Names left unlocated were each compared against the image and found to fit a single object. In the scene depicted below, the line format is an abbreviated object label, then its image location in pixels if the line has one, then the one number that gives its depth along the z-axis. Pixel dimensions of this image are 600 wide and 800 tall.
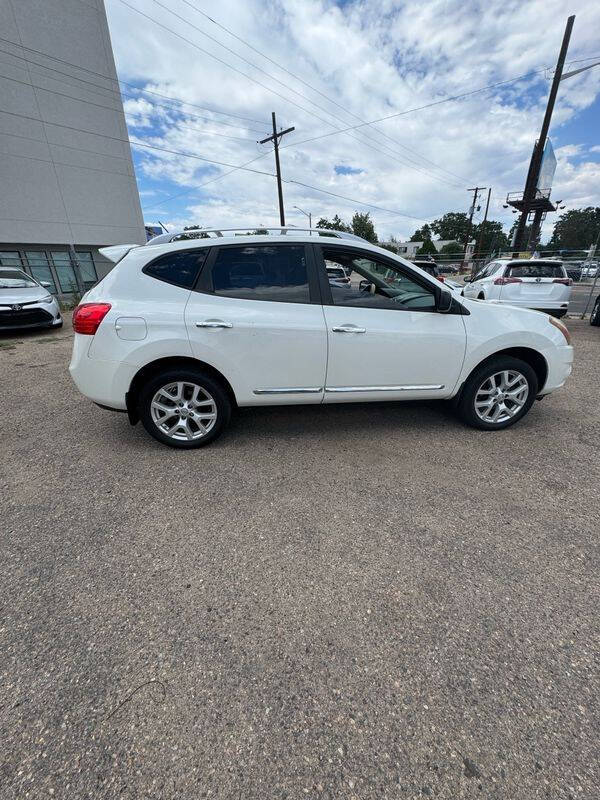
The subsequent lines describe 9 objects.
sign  14.09
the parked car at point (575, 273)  23.31
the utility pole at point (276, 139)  20.61
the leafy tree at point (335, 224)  61.67
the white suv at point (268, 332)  2.88
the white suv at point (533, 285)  8.56
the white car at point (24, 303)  7.76
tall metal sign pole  12.91
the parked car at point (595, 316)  9.25
